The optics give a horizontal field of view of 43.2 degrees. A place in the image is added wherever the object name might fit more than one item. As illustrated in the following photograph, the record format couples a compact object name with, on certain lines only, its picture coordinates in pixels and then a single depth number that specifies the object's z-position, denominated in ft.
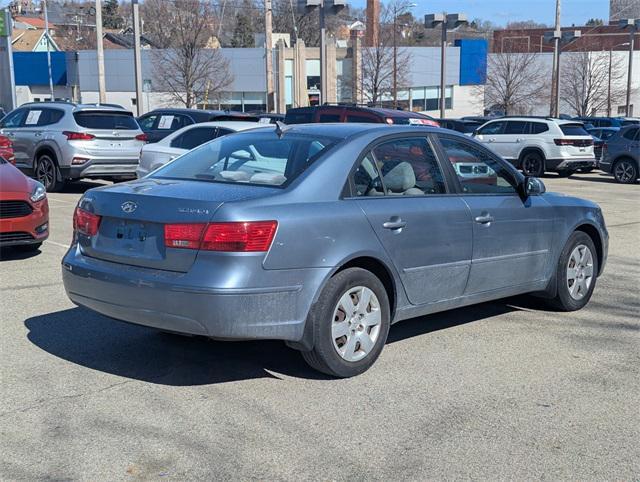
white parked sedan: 42.63
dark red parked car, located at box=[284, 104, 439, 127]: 50.03
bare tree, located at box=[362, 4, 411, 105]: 180.75
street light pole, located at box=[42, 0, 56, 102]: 193.04
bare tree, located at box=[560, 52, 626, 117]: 198.90
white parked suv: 74.72
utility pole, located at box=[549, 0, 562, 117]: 120.78
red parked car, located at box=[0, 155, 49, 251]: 28.84
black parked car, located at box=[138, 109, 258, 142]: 53.57
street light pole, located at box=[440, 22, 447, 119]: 109.09
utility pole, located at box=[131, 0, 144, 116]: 80.23
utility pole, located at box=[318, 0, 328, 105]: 78.38
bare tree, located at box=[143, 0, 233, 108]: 170.40
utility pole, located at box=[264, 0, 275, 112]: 107.44
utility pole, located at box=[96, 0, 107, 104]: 94.43
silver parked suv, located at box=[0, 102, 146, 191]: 50.98
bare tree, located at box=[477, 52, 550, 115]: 198.70
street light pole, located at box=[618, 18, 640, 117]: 133.59
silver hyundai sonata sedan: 15.70
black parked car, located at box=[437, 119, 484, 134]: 83.94
